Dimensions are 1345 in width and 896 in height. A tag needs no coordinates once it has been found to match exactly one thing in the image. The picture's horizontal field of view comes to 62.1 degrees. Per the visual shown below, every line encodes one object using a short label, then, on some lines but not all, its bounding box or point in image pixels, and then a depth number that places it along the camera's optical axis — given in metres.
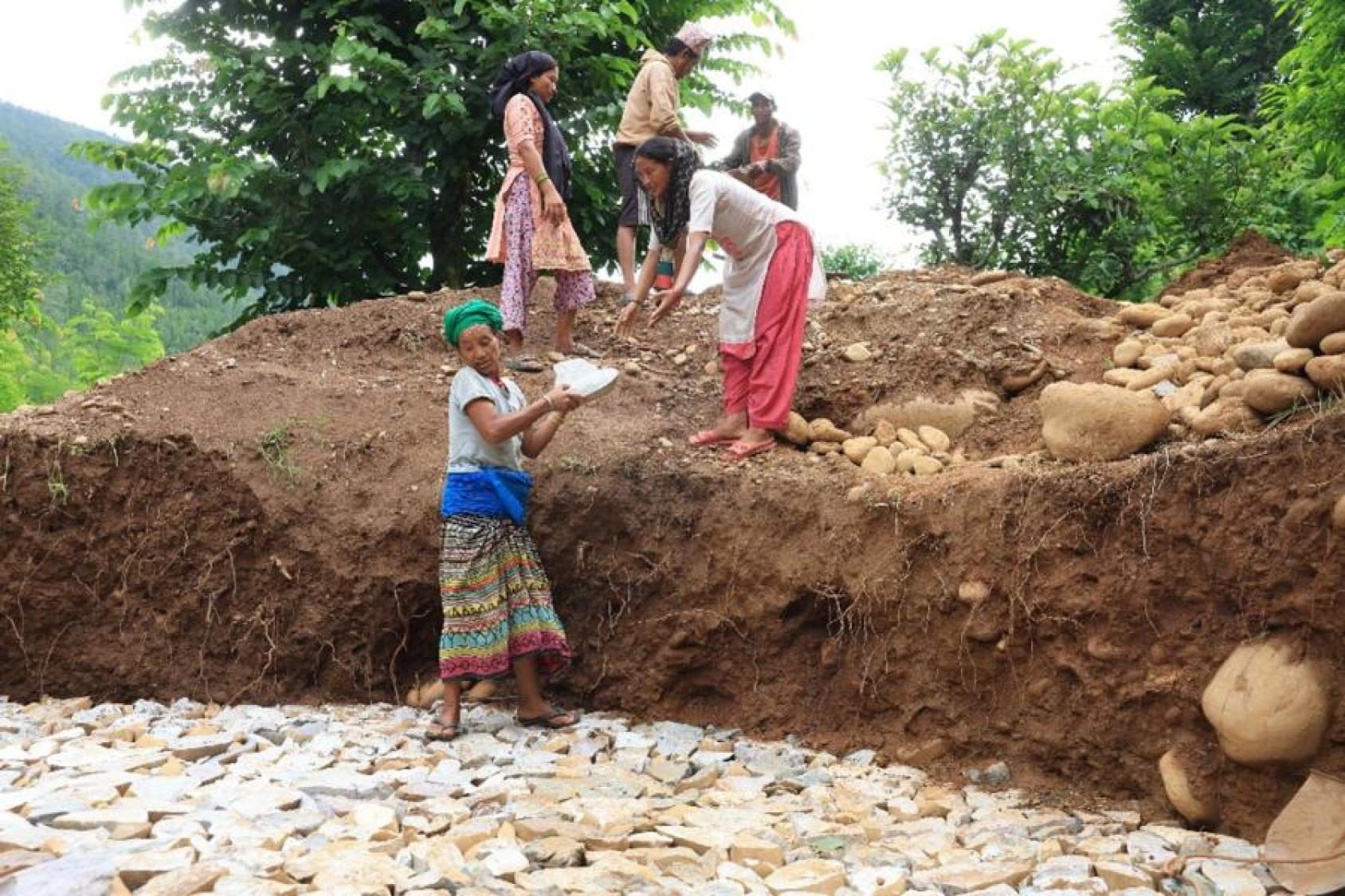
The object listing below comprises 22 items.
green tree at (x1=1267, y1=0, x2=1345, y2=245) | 6.88
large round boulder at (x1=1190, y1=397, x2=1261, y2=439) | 4.17
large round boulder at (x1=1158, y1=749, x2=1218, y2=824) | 3.59
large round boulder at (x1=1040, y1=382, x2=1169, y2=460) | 4.37
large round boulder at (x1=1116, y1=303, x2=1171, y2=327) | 5.98
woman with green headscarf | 4.26
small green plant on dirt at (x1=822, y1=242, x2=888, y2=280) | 10.81
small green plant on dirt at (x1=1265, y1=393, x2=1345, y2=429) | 3.74
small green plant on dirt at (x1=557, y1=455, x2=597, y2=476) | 5.12
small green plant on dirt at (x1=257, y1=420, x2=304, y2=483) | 5.38
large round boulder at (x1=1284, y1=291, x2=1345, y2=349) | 4.03
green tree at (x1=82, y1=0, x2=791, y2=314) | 8.10
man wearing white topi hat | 6.22
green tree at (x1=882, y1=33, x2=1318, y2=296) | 8.12
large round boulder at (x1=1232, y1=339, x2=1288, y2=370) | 4.44
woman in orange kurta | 6.07
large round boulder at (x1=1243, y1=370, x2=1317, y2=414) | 4.01
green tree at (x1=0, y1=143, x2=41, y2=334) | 15.90
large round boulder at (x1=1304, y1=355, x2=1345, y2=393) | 3.86
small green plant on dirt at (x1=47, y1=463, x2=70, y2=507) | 5.40
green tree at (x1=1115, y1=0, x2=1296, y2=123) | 14.55
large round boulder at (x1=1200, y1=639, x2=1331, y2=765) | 3.39
